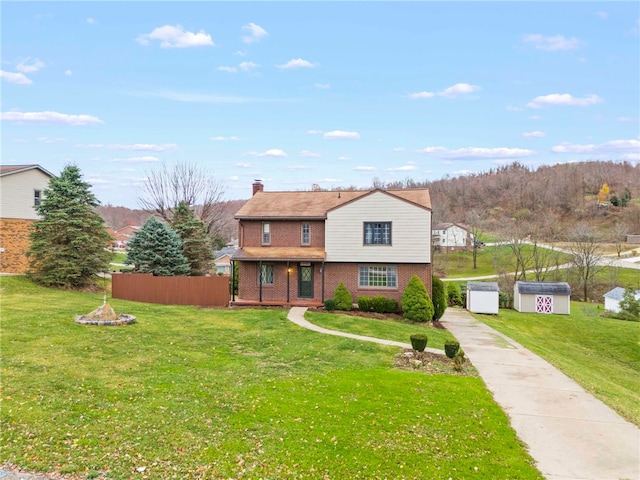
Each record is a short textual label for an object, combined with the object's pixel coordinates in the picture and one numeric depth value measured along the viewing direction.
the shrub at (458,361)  12.21
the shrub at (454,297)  34.09
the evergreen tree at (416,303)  20.61
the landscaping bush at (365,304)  21.97
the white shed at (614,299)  35.19
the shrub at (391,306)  21.91
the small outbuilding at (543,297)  34.19
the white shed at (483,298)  30.50
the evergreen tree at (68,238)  22.41
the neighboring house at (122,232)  91.28
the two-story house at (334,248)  22.41
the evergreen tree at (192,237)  32.69
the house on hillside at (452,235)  75.06
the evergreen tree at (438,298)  23.02
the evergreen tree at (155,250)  28.27
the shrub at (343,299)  21.77
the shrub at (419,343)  13.45
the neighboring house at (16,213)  26.03
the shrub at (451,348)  13.05
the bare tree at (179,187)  39.59
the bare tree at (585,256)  48.19
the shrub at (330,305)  21.73
